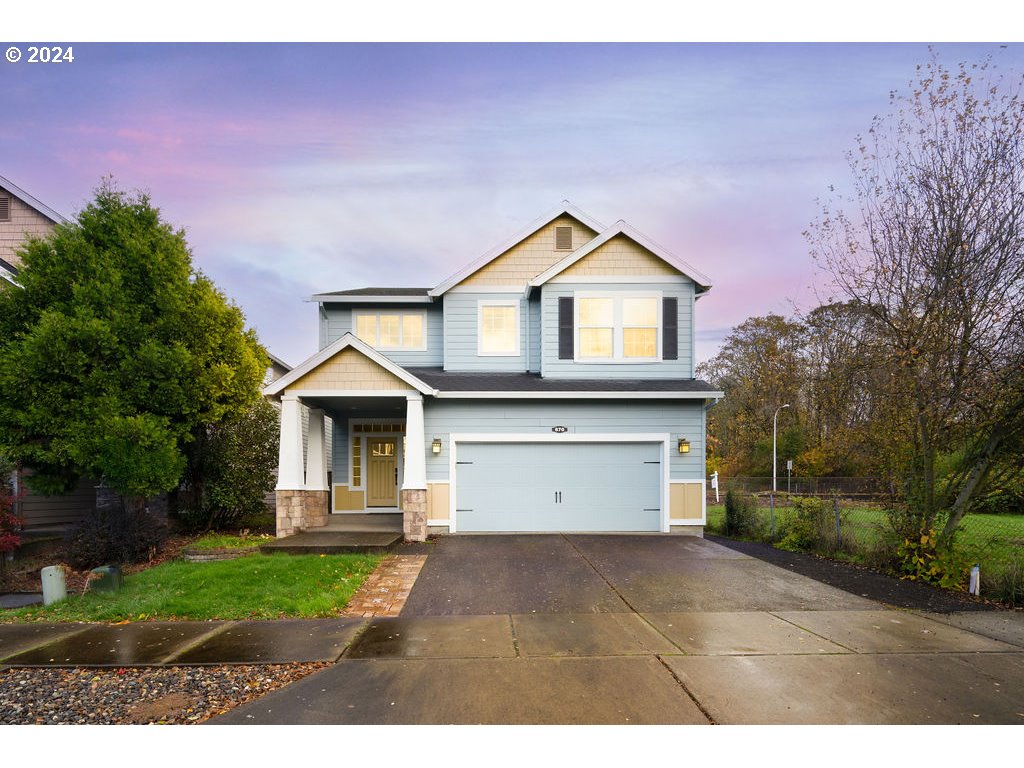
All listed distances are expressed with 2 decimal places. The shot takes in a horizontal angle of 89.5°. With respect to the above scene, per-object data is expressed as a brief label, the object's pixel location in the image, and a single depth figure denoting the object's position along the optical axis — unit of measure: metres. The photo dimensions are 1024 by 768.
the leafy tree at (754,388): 32.59
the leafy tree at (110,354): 9.23
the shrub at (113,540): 9.15
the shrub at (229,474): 11.75
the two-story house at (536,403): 11.32
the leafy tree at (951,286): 7.68
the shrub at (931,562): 7.61
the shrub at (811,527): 10.52
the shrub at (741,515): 13.47
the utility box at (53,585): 6.99
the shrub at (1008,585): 6.84
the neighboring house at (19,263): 11.62
